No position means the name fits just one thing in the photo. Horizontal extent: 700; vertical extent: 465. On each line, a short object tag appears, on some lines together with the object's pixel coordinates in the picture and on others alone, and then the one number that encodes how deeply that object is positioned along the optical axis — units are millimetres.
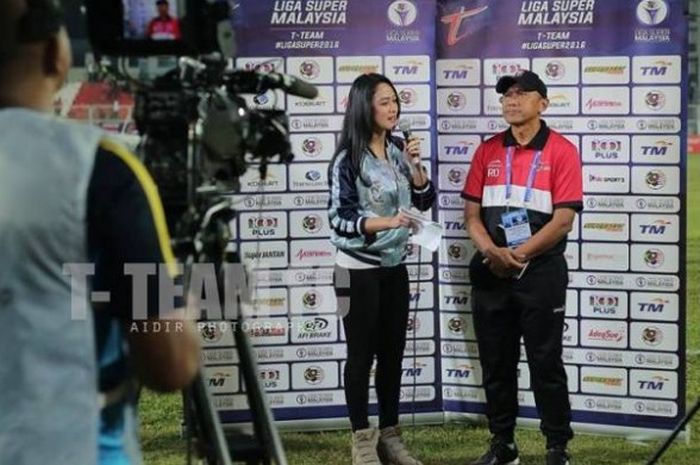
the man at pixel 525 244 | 4746
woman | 4789
